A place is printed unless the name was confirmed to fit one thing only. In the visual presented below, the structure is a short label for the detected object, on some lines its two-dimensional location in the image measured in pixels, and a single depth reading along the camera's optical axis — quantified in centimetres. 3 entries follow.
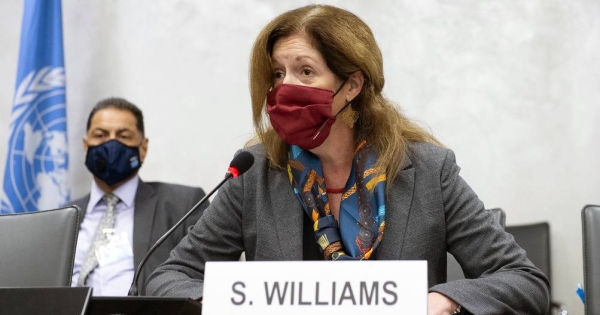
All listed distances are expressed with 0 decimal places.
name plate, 284
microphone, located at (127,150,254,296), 385
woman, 437
